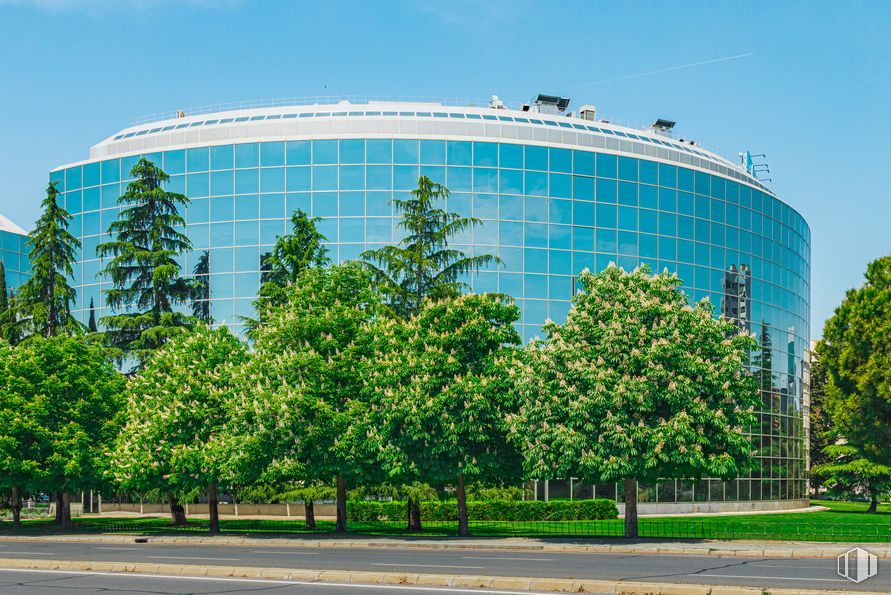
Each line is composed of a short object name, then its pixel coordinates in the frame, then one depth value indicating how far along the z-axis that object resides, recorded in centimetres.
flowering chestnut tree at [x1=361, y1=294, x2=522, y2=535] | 3831
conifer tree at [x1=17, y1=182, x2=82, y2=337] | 5522
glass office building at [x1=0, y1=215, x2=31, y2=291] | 8684
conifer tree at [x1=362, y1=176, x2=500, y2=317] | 4691
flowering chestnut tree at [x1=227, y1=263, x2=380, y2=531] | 3994
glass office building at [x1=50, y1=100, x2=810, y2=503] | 6169
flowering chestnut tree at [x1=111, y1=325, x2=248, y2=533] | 4300
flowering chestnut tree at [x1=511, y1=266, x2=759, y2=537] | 3666
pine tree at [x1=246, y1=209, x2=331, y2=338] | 4941
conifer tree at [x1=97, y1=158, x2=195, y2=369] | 5309
